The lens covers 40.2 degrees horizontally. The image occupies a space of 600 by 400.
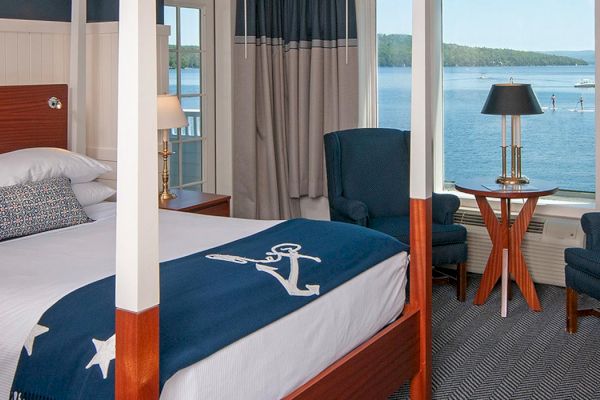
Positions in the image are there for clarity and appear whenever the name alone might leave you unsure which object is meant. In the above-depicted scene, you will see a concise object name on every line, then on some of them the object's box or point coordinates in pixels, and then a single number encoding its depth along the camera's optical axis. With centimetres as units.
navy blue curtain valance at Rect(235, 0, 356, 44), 555
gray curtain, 557
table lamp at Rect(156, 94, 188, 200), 443
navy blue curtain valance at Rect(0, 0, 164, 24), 412
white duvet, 220
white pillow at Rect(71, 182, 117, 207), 389
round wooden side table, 463
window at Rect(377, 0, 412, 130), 561
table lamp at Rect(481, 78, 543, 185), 464
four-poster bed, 179
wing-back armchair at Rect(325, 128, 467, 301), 484
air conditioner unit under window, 498
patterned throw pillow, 329
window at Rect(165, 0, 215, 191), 529
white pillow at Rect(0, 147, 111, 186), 357
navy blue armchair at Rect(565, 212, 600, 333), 400
